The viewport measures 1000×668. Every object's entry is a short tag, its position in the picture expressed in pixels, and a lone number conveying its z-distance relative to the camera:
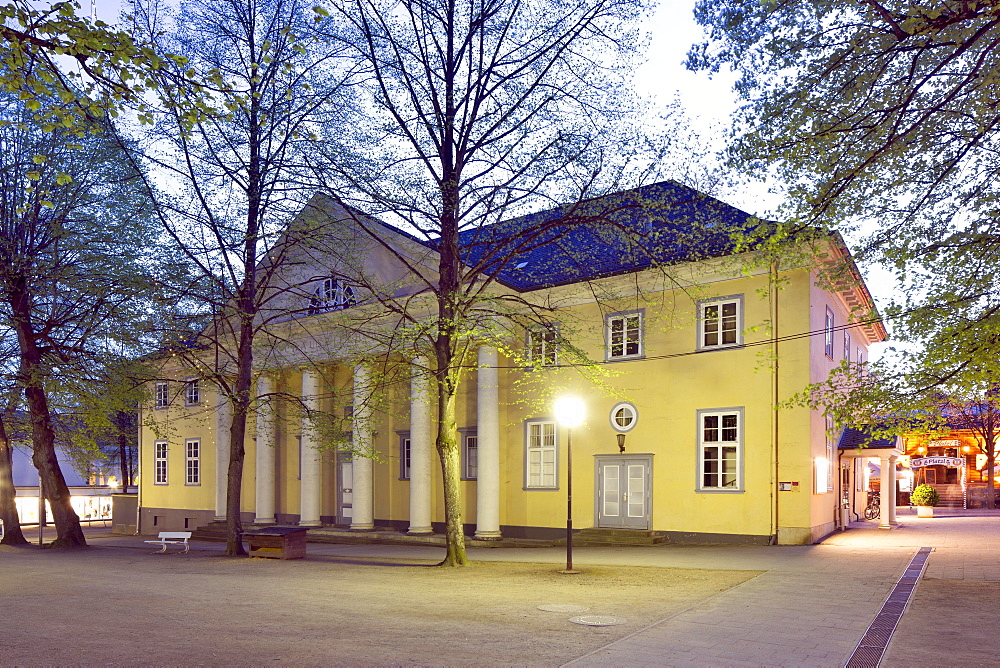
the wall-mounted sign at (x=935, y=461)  45.31
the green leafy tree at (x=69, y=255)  20.72
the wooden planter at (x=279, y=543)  21.59
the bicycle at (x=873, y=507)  34.03
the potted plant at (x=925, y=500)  34.59
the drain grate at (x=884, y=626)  8.74
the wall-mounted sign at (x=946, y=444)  60.37
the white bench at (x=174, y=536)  25.66
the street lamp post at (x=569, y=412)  17.06
